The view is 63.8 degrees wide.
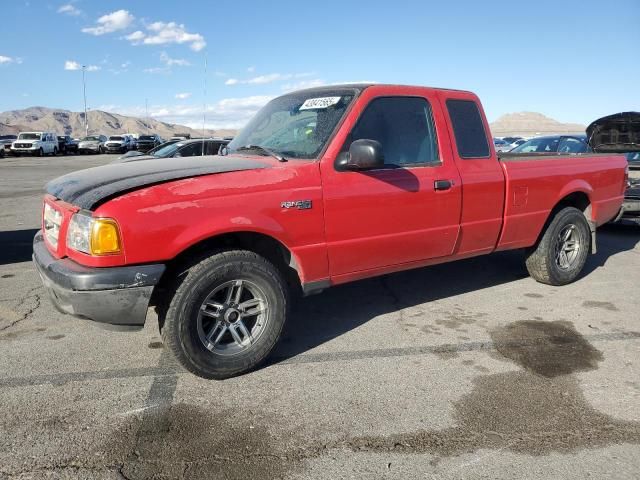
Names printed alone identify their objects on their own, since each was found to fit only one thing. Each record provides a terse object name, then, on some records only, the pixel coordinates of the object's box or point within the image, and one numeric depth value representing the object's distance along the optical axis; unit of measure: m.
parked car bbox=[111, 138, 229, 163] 11.85
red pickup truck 2.98
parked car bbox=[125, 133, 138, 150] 48.20
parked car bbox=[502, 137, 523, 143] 41.56
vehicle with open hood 7.76
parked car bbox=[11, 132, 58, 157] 36.78
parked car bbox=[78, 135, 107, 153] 44.69
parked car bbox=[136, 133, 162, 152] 46.81
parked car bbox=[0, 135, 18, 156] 37.34
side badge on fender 3.38
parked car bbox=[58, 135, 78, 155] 43.98
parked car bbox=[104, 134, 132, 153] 45.94
